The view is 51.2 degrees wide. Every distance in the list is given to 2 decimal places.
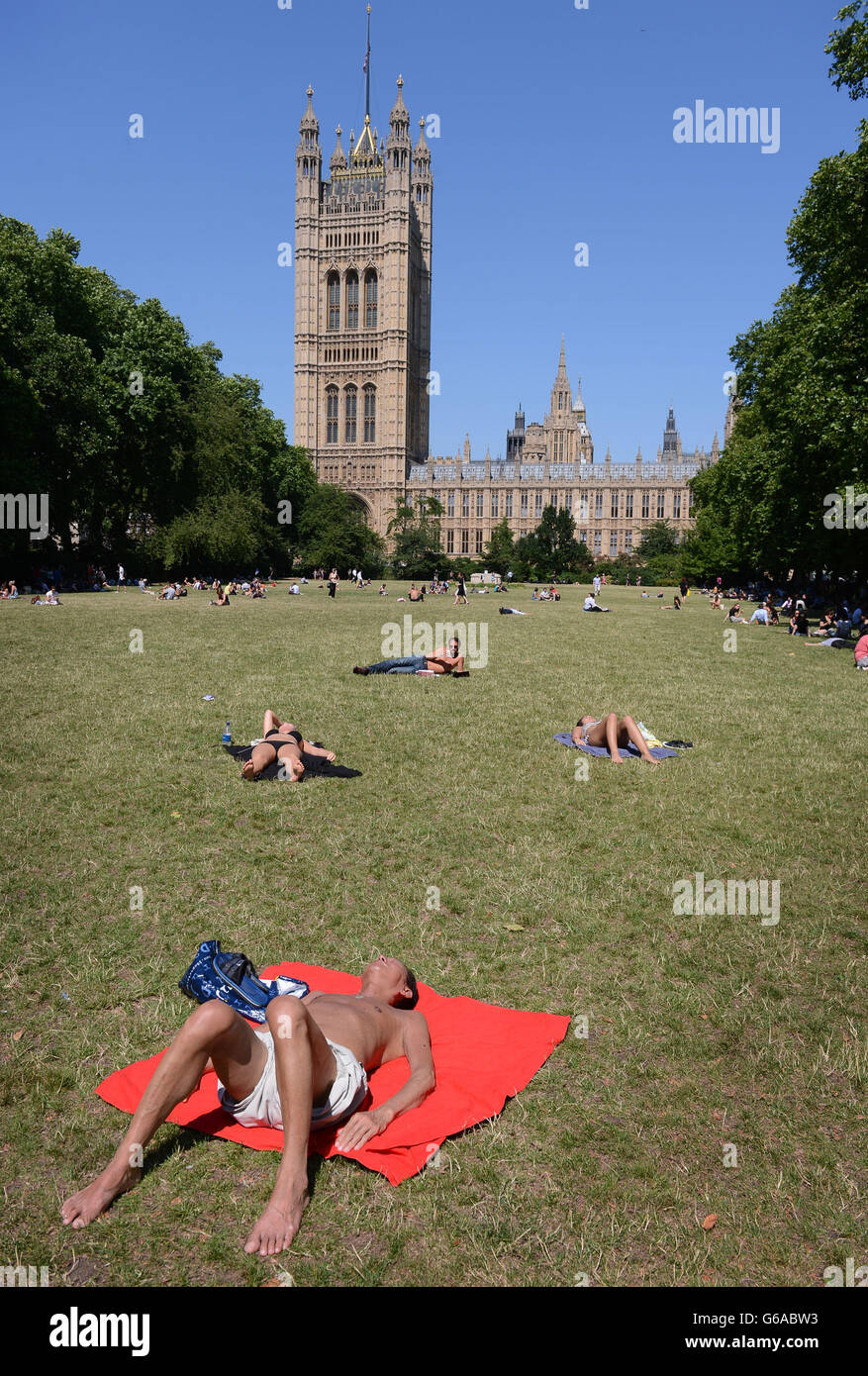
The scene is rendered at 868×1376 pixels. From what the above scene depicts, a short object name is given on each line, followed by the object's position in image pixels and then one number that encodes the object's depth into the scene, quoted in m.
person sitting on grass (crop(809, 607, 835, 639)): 30.89
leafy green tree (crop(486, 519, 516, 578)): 95.75
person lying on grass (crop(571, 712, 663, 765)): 11.05
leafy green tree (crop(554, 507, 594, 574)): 96.96
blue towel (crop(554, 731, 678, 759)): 11.22
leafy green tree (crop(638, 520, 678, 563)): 115.93
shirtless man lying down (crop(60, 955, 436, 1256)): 3.55
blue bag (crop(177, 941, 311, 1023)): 4.52
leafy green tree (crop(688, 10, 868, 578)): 25.80
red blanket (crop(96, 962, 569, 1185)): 3.96
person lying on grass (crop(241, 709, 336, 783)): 9.62
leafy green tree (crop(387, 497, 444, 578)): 85.56
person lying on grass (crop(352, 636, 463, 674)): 18.00
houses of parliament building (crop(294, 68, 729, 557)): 127.19
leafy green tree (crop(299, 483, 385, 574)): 73.44
